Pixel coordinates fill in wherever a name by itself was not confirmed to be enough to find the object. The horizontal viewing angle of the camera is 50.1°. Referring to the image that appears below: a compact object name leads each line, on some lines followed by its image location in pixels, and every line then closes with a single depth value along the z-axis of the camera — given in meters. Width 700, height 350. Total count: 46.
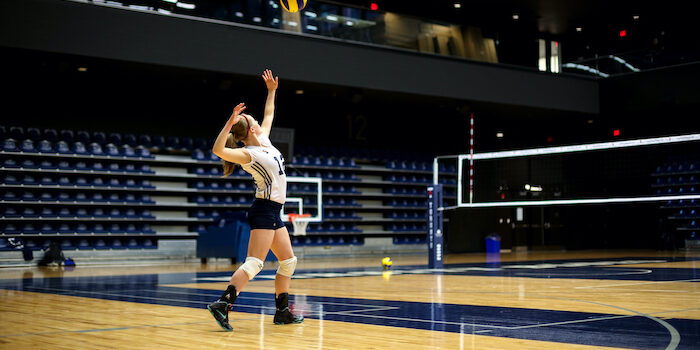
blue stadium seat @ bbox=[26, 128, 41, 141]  16.12
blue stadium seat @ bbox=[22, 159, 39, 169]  15.77
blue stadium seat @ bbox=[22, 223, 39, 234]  15.62
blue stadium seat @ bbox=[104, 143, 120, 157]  16.80
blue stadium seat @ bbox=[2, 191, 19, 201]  15.50
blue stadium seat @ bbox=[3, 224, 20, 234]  15.31
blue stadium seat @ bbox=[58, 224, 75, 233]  16.03
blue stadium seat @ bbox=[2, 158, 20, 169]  15.52
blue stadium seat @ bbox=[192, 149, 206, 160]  18.17
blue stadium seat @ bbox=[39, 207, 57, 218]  15.94
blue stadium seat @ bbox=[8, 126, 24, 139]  15.93
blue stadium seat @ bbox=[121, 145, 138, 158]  17.08
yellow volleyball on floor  12.28
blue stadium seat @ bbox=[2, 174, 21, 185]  15.52
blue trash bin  21.75
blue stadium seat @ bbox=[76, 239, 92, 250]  16.19
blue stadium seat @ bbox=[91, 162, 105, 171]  16.60
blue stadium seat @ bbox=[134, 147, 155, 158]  17.33
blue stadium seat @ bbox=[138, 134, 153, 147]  17.55
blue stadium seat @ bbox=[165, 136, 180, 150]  17.88
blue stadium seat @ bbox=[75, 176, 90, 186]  16.36
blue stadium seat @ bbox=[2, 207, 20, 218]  15.45
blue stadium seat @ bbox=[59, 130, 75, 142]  16.47
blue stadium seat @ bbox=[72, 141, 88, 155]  16.31
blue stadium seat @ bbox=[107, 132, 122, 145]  17.19
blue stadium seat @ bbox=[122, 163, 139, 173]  17.05
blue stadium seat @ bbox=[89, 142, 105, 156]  16.56
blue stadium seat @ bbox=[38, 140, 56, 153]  15.93
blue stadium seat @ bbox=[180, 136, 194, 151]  18.08
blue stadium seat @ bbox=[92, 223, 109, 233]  16.53
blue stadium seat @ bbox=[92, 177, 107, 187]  16.59
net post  12.74
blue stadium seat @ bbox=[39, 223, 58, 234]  15.84
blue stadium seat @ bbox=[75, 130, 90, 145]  16.80
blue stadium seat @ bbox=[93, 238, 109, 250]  16.42
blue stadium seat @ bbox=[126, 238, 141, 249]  16.92
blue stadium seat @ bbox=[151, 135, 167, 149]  17.67
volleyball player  4.69
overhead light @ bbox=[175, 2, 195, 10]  15.23
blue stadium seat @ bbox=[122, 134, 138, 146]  17.38
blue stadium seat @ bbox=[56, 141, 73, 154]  16.12
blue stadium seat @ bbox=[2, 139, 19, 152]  15.51
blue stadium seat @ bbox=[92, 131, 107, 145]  17.02
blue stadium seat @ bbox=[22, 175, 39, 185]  15.77
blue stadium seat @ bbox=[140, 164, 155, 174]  17.34
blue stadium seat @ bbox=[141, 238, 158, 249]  17.20
